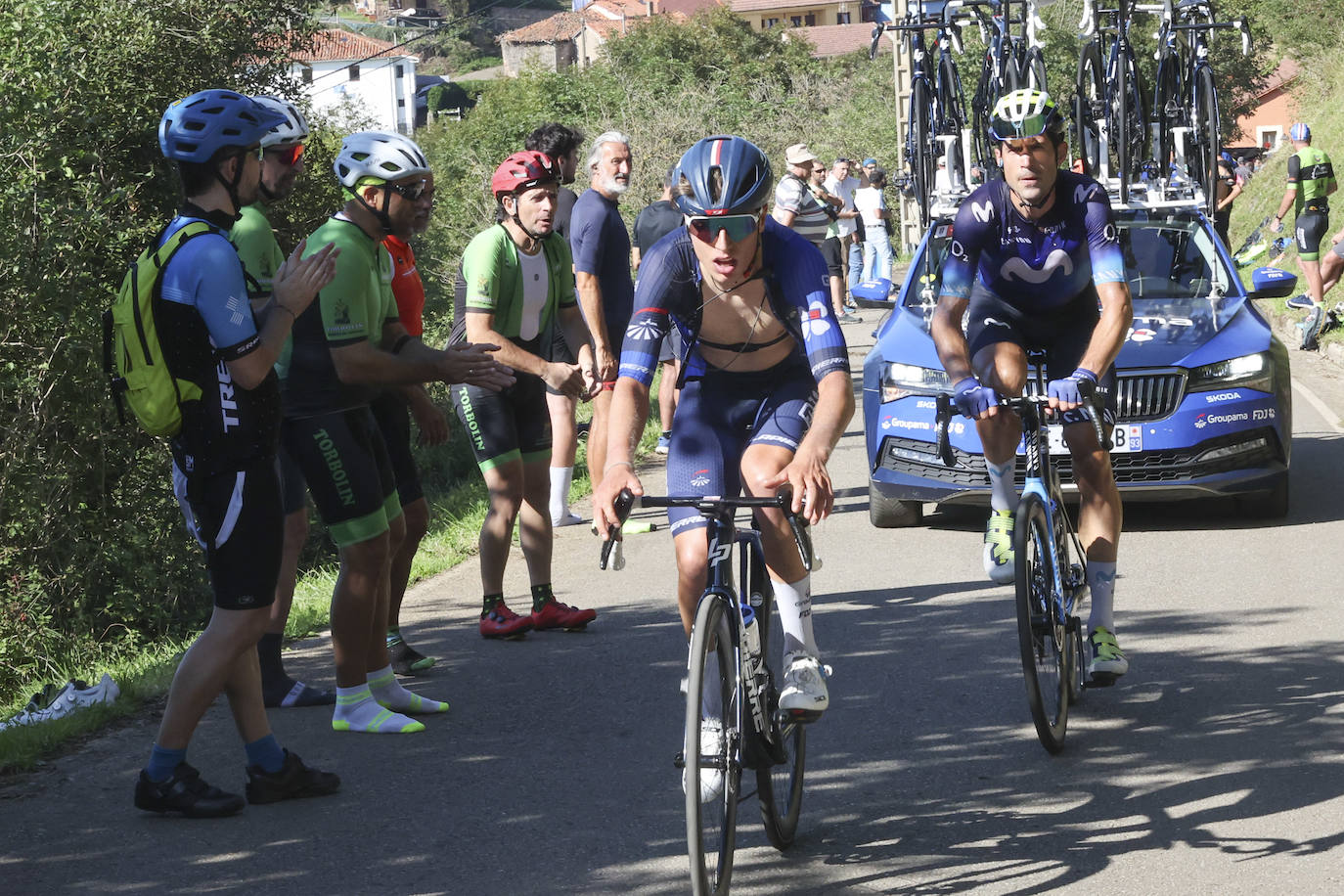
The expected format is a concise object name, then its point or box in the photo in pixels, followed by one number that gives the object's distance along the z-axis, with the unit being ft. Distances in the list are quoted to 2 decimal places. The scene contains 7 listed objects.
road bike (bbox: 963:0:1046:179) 55.01
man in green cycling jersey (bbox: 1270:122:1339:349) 61.36
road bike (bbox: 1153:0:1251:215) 53.06
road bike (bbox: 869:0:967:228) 61.75
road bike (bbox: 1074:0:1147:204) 50.96
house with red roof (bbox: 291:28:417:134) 411.95
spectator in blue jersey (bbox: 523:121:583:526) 31.14
